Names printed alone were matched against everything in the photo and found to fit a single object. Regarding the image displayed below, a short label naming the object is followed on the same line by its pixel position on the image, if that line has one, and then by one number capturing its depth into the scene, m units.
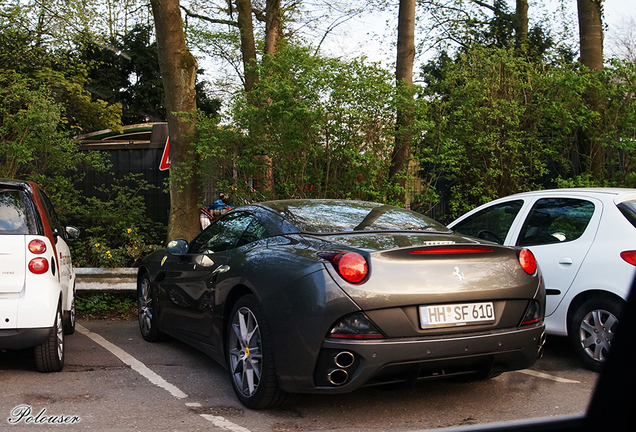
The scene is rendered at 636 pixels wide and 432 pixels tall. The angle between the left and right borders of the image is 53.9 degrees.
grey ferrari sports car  3.55
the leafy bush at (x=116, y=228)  9.21
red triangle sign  10.60
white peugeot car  4.93
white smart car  4.66
